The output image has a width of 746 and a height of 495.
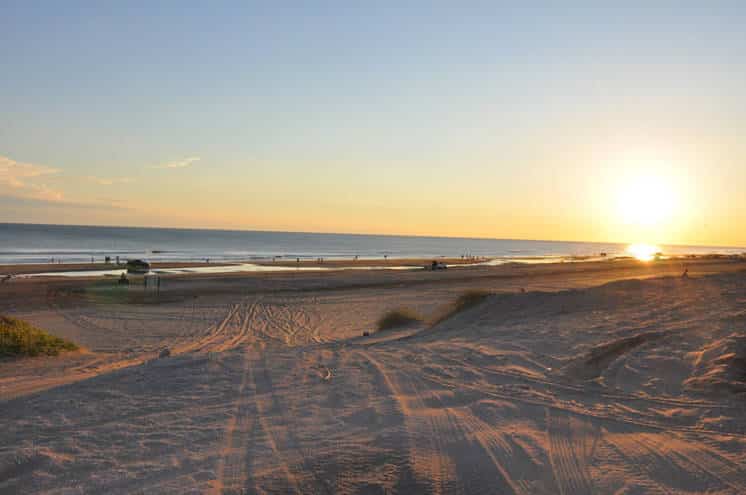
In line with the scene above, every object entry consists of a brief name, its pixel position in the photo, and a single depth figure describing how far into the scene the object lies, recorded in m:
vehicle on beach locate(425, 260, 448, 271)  54.50
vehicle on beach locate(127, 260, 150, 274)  40.56
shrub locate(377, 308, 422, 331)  17.81
